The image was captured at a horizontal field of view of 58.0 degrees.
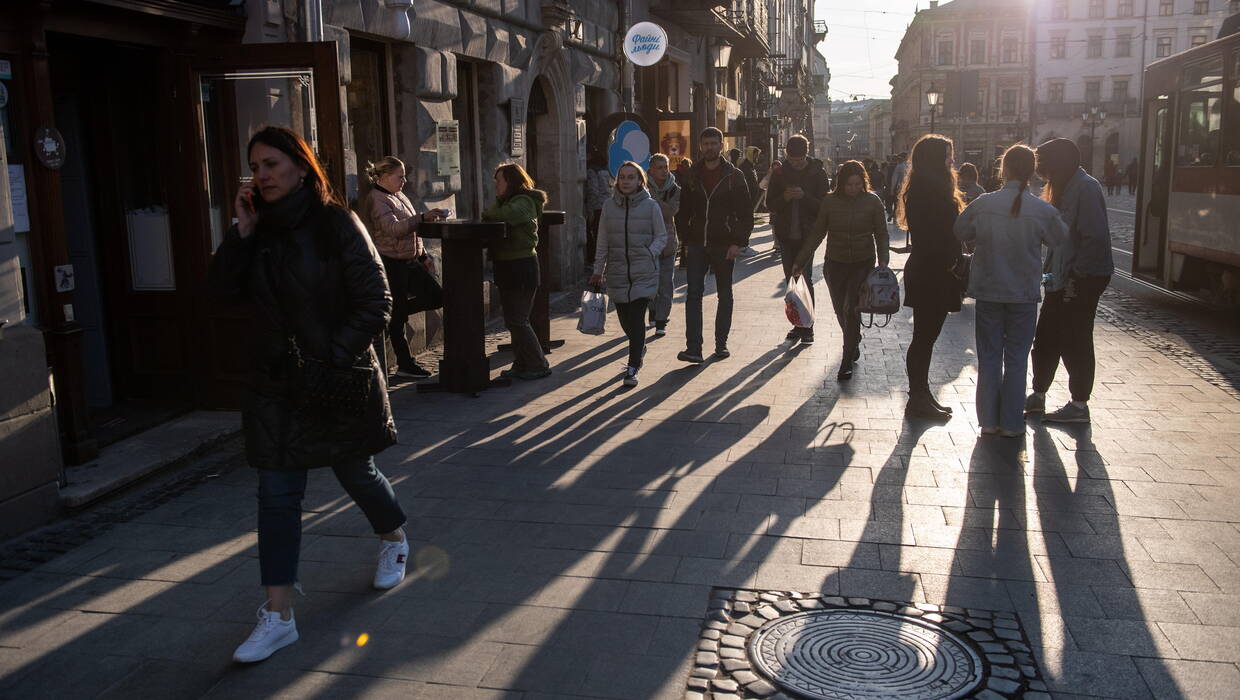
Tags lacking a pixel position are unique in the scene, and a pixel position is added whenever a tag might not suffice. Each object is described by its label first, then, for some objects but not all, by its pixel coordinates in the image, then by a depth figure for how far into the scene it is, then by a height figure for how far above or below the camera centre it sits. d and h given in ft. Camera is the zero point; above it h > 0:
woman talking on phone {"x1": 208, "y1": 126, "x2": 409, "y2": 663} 12.62 -1.81
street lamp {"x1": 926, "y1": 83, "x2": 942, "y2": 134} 106.73 +4.87
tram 36.76 -1.19
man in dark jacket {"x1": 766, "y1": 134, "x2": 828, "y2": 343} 36.88 -1.50
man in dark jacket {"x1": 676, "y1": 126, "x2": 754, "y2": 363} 30.45 -1.98
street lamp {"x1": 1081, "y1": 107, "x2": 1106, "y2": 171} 229.25 +5.04
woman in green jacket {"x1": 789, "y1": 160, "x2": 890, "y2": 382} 28.07 -2.12
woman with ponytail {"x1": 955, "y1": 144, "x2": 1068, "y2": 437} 20.95 -2.45
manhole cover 11.89 -5.60
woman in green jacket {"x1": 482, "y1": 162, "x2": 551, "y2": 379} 28.22 -2.45
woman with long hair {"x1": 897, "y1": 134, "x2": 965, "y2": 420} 23.34 -2.16
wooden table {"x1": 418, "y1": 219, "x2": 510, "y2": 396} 26.53 -3.65
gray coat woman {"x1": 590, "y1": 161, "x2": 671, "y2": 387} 27.89 -2.32
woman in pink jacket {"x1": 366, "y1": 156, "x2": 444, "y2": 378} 27.14 -1.51
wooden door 22.66 +0.79
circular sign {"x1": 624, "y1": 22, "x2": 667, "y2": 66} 50.37 +5.00
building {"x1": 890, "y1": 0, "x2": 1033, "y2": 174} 254.47 +16.95
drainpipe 25.98 +3.30
